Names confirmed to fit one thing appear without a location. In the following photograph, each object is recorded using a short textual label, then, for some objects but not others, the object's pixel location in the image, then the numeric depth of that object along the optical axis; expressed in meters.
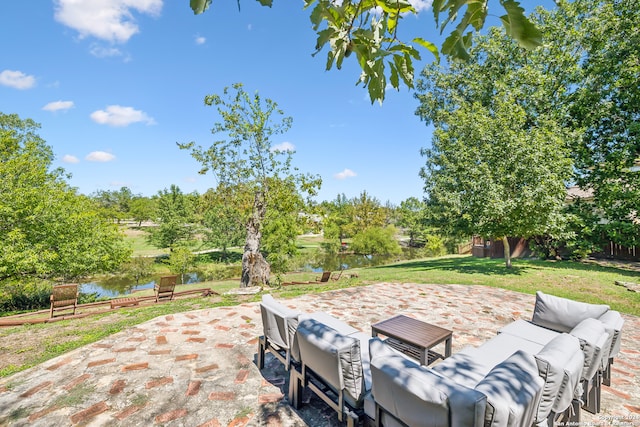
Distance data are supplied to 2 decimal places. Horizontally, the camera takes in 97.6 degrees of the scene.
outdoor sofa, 1.96
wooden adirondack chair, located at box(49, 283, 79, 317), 7.22
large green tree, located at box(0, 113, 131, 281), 10.06
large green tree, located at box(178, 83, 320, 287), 11.68
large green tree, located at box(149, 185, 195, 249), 29.25
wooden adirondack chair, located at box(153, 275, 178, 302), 8.78
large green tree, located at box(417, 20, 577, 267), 11.05
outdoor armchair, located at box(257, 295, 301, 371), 3.42
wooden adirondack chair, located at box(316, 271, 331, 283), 11.72
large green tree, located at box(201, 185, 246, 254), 30.64
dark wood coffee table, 3.84
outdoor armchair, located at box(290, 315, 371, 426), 2.64
